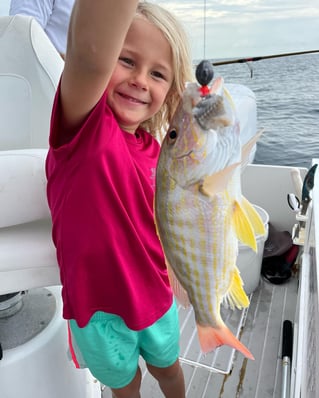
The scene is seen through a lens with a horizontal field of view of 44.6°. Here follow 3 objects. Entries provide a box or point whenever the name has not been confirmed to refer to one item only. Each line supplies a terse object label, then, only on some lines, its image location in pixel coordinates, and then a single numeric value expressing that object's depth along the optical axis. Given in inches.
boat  49.6
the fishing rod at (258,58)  37.7
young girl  38.4
